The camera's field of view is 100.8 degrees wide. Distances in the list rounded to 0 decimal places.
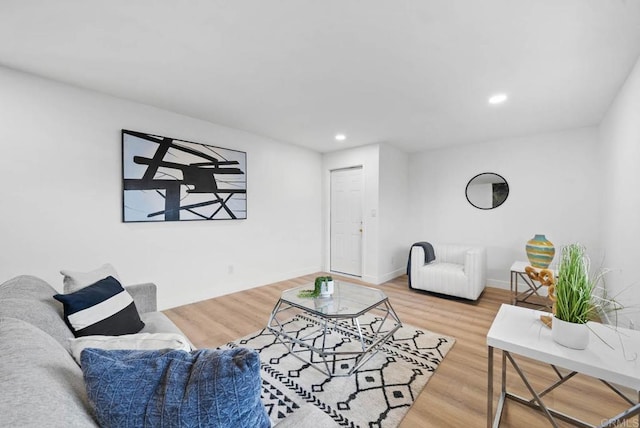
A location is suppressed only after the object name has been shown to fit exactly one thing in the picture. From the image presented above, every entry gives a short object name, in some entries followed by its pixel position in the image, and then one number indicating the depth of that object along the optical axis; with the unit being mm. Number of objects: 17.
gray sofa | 515
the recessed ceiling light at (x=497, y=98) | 2594
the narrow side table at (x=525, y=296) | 3209
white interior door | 4633
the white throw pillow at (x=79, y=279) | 1470
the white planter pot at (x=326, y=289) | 2297
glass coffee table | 1984
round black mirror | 4078
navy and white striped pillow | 1275
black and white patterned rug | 1573
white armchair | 3344
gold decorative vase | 3234
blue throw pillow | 609
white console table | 992
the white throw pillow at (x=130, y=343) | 883
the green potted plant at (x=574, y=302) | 1110
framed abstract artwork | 2809
